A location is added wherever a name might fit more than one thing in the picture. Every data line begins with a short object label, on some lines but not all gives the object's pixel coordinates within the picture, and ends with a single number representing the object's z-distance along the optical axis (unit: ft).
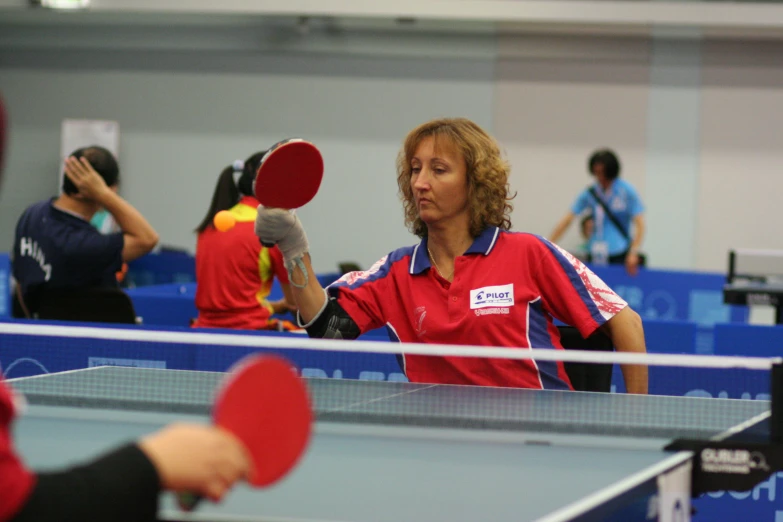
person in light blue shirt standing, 52.57
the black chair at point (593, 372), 17.90
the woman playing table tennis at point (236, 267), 27.11
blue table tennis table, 8.98
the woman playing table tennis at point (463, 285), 15.68
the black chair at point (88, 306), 25.84
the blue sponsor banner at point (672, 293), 43.84
